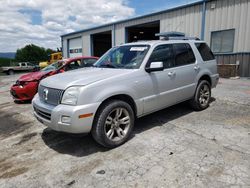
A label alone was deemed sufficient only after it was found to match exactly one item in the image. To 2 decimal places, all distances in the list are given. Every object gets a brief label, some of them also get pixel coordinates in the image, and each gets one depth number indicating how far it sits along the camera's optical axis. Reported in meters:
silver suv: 3.29
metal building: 11.25
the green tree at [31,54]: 61.56
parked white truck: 29.77
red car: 7.45
